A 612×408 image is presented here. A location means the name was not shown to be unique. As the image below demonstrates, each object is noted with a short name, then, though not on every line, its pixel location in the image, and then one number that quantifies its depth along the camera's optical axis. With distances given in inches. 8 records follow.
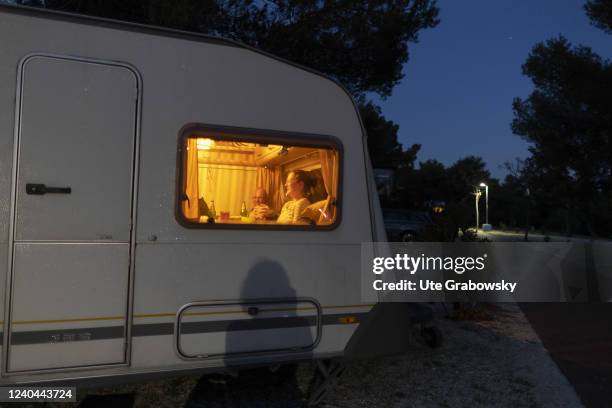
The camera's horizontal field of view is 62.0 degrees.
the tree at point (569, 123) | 588.1
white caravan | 120.1
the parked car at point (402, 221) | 714.2
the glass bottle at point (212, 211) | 145.0
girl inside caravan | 155.6
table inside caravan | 138.9
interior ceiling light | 141.1
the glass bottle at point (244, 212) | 153.9
